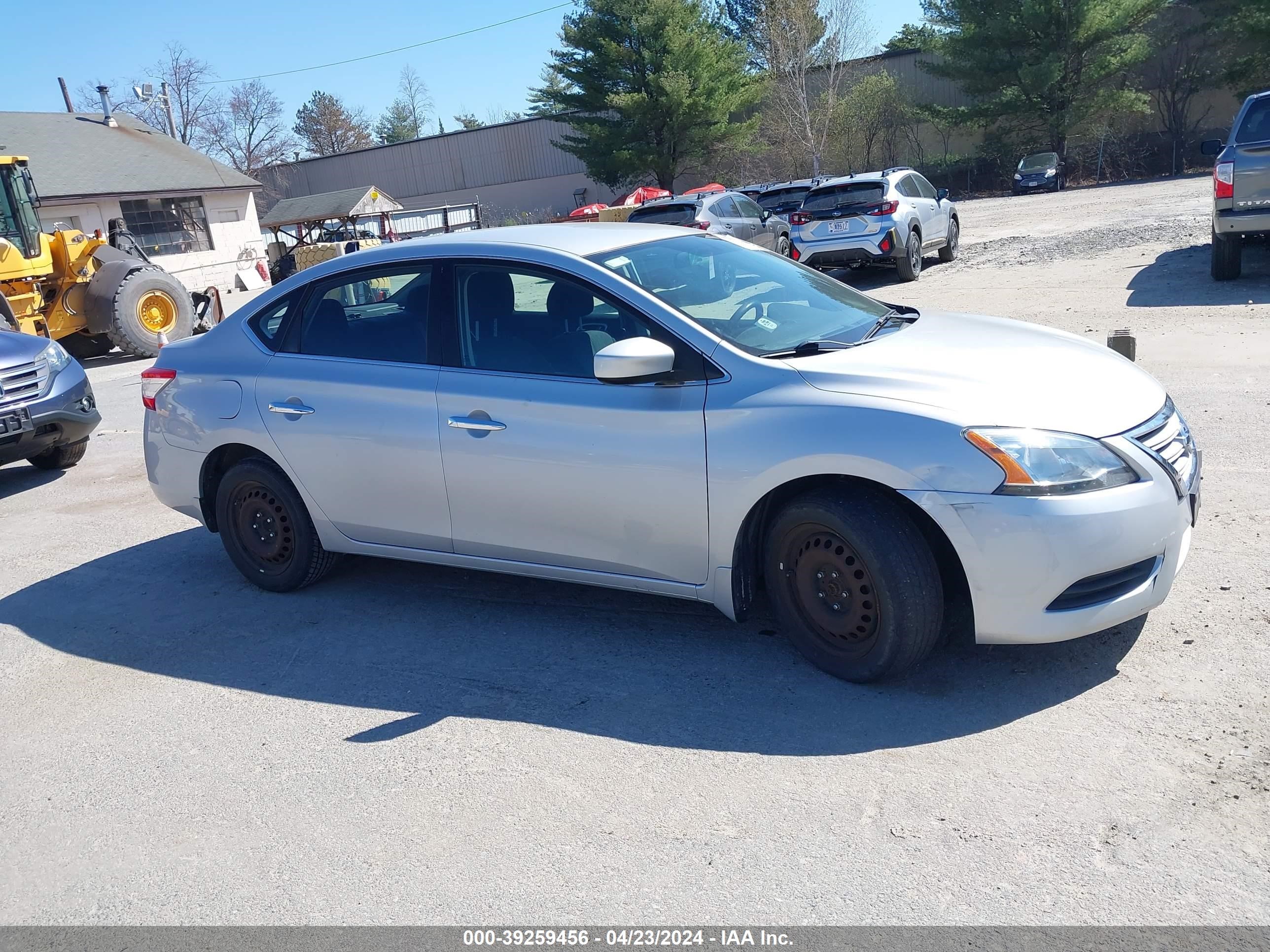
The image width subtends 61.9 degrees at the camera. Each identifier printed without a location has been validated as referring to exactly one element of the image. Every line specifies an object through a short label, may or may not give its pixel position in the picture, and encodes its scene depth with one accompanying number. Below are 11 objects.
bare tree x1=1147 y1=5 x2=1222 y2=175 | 39.88
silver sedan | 3.56
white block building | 32.28
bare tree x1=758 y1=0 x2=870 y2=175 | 41.84
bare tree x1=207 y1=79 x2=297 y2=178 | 75.75
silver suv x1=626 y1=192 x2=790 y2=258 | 18.27
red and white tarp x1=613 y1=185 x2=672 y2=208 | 30.33
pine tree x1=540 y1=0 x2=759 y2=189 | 42.34
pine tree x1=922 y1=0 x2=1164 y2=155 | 38.56
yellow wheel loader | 15.50
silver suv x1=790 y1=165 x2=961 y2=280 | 15.78
